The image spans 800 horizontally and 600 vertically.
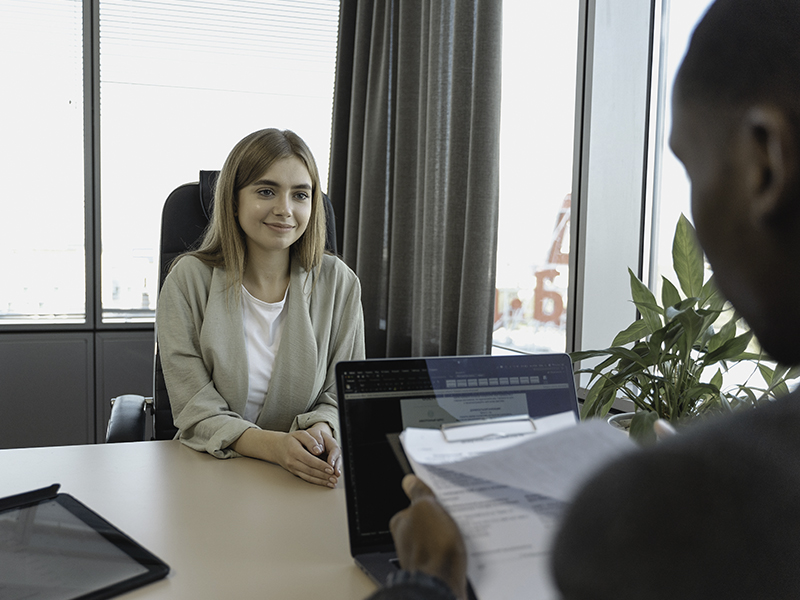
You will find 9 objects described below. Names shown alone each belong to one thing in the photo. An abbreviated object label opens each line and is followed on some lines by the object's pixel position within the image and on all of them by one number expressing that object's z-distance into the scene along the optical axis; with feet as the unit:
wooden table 2.58
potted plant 3.60
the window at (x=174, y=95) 9.44
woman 4.83
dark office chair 5.47
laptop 2.71
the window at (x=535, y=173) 6.83
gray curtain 6.61
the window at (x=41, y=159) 8.98
